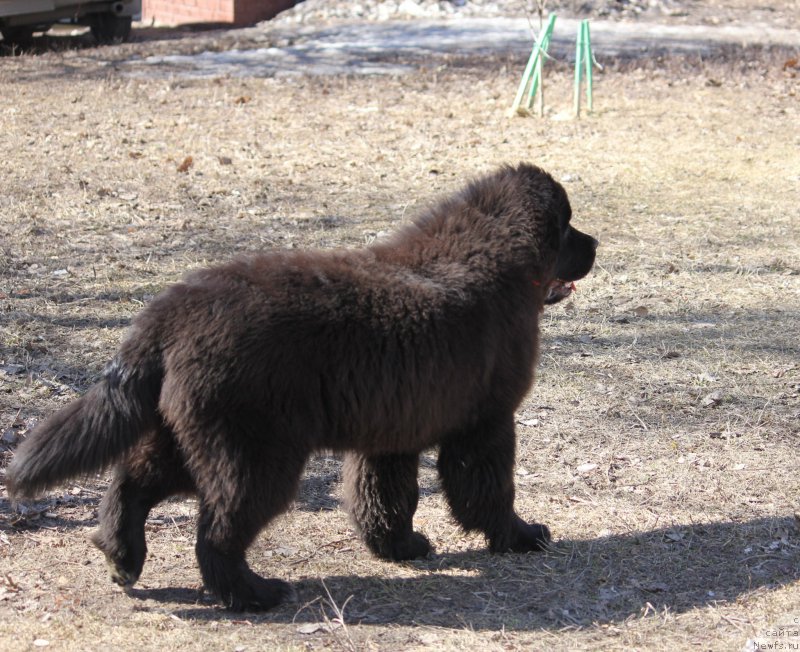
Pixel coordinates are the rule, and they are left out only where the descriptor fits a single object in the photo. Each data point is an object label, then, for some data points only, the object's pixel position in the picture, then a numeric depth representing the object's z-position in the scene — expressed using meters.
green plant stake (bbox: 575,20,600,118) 12.66
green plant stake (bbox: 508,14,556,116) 12.40
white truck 15.45
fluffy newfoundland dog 3.82
